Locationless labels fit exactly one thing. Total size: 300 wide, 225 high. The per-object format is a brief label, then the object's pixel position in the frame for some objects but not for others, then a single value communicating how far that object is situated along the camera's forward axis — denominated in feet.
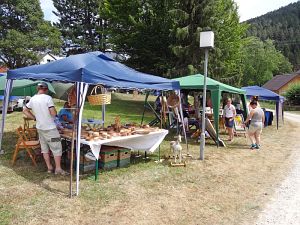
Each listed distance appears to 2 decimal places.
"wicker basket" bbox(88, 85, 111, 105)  16.69
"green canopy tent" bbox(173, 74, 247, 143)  25.98
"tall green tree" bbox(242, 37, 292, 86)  174.03
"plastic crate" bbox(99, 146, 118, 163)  16.82
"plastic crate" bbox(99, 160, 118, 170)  16.85
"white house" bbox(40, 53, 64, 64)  91.18
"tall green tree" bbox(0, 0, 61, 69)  73.36
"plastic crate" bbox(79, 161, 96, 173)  16.14
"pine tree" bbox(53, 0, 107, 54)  91.71
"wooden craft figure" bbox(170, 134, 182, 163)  18.87
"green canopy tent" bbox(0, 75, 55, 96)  25.69
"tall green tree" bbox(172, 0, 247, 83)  48.58
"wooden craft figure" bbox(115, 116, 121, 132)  18.62
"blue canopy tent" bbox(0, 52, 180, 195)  13.79
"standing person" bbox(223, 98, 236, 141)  28.52
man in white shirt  14.80
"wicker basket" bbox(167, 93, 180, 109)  24.79
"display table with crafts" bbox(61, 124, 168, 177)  15.20
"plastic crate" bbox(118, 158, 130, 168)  17.74
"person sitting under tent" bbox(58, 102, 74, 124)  19.26
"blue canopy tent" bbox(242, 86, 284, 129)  45.20
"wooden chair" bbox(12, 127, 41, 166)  16.88
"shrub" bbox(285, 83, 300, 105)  100.71
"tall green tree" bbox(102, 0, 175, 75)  54.70
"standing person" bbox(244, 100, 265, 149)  24.64
